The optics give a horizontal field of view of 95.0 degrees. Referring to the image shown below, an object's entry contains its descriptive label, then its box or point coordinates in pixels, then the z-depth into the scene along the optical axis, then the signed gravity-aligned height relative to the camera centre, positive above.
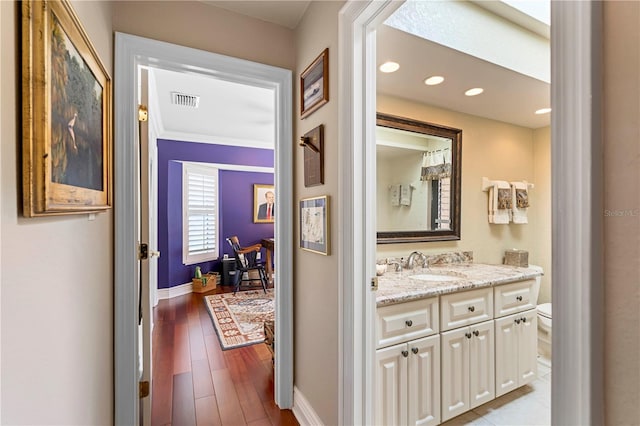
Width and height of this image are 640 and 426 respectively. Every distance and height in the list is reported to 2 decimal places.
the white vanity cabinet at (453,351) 1.54 -0.82
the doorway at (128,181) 1.46 +0.16
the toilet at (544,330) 2.47 -1.02
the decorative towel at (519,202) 2.80 +0.10
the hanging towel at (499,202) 2.68 +0.10
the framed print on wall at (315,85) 1.51 +0.71
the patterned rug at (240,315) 2.99 -1.27
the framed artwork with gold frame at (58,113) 0.65 +0.27
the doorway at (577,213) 0.53 +0.00
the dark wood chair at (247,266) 4.73 -0.89
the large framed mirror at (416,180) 2.30 +0.27
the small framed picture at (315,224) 1.49 -0.06
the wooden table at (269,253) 5.13 -0.73
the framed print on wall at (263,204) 5.59 +0.17
